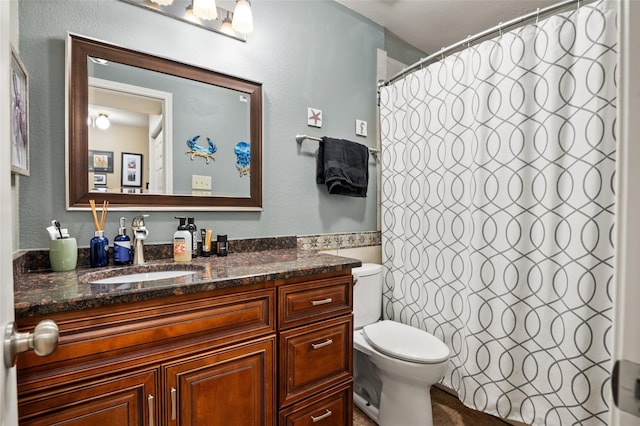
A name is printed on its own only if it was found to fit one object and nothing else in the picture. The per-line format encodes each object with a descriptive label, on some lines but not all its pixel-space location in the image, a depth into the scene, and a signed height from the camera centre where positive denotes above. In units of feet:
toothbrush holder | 3.79 -0.56
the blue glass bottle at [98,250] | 4.08 -0.55
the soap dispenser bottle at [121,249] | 4.25 -0.56
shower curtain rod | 4.51 +3.00
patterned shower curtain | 4.23 -0.09
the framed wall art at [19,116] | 3.25 +1.04
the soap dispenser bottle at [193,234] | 4.77 -0.40
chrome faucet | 4.37 -0.43
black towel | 6.25 +0.88
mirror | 4.21 +1.19
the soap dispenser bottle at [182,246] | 4.52 -0.55
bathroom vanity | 2.66 -1.44
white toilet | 4.85 -2.46
